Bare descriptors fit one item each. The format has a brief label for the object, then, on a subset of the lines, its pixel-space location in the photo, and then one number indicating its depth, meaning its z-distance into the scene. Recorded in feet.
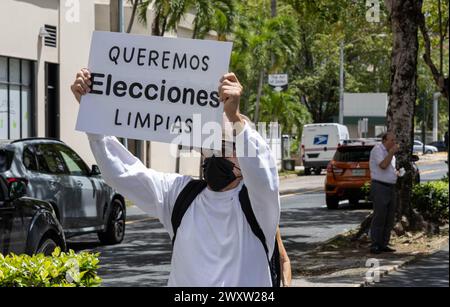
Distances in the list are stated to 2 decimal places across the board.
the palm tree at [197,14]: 102.83
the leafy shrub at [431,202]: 61.77
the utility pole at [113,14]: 111.24
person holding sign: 12.89
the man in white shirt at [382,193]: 48.78
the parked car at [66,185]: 46.19
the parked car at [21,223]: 33.60
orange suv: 81.44
